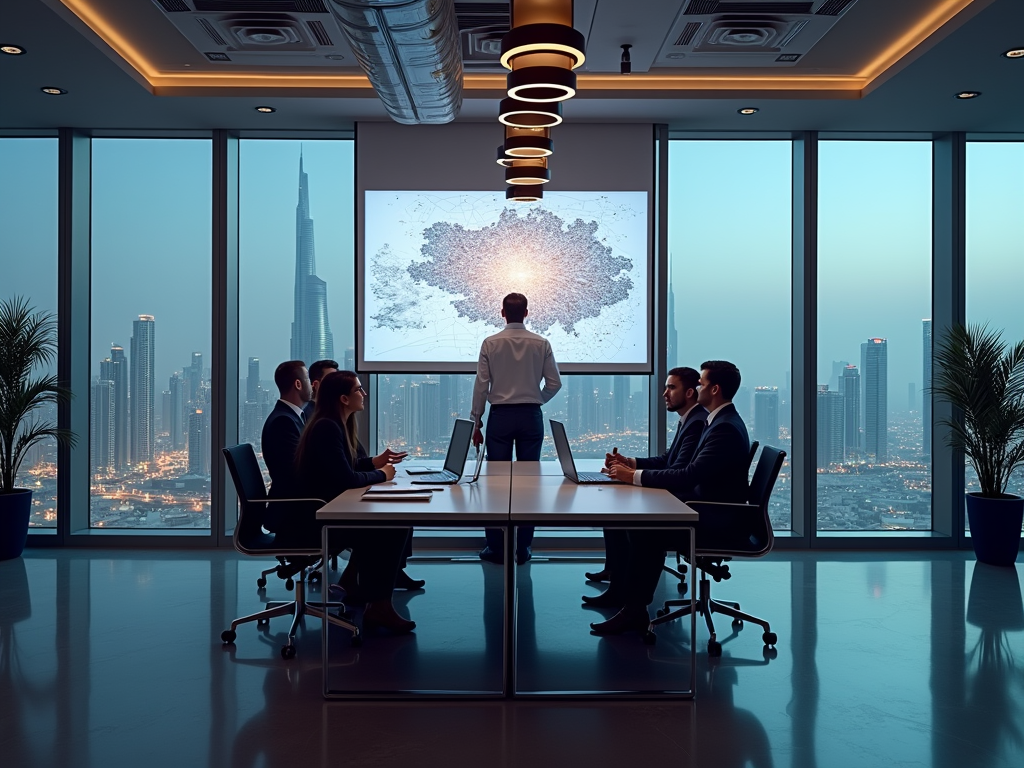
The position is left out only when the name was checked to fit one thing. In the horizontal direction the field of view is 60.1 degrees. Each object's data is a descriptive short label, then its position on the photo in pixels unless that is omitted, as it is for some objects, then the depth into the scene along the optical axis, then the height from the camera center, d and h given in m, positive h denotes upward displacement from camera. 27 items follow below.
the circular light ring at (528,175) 5.60 +1.38
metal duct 4.29 +1.87
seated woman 4.67 -0.46
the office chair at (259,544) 4.61 -0.80
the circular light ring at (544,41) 3.88 +1.56
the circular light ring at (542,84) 4.06 +1.44
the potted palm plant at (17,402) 6.97 -0.07
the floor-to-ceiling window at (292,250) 7.86 +1.28
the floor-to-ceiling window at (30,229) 7.74 +1.44
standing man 6.81 +0.01
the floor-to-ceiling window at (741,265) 7.91 +1.15
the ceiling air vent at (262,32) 5.38 +2.37
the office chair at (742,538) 4.57 -0.76
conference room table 3.84 -0.53
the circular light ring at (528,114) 4.45 +1.44
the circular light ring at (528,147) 5.23 +1.46
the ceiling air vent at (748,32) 5.42 +2.38
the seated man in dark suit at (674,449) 5.05 -0.32
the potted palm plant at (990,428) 6.91 -0.27
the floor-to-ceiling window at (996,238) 7.81 +1.38
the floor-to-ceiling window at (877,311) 7.89 +0.74
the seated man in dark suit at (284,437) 4.78 -0.24
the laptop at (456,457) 4.95 -0.36
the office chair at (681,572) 5.34 -1.21
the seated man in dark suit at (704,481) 4.64 -0.47
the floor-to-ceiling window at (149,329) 7.83 +0.57
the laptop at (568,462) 4.93 -0.39
